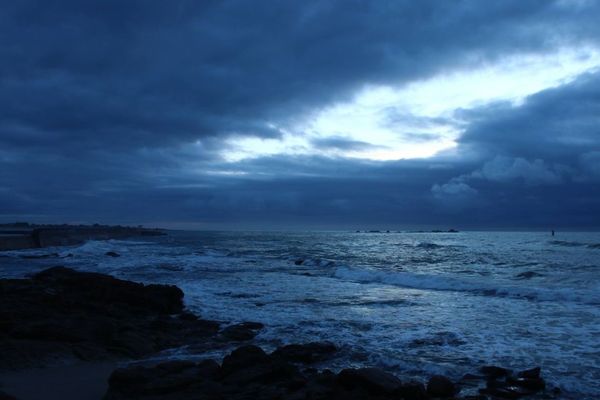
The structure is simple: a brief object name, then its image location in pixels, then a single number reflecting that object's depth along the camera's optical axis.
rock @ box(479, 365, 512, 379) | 8.73
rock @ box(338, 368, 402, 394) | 7.35
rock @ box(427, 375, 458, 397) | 7.53
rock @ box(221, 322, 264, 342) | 12.15
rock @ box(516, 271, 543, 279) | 26.20
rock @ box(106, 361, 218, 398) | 7.52
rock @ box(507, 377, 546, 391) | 8.02
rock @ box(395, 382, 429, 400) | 7.23
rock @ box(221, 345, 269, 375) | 8.52
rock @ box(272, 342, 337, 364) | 9.73
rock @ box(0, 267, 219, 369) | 9.88
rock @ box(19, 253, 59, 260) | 42.62
